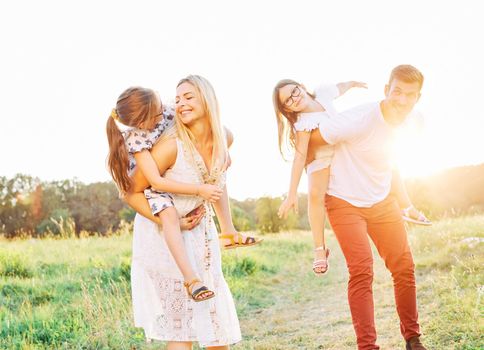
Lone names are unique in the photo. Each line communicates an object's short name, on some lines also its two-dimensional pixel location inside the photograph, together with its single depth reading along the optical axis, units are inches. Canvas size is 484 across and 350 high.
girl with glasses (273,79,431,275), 160.6
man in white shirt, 155.6
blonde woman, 130.3
